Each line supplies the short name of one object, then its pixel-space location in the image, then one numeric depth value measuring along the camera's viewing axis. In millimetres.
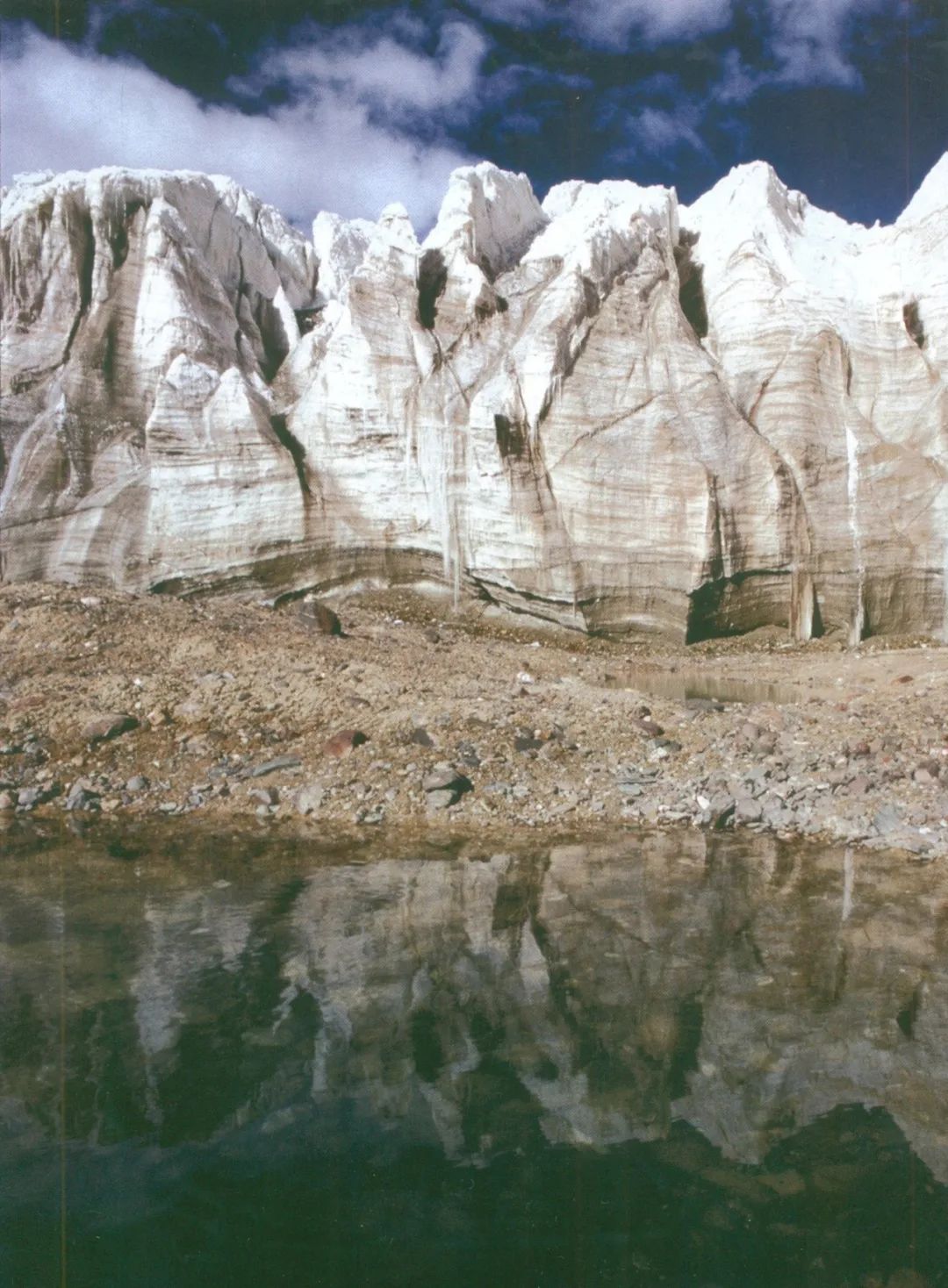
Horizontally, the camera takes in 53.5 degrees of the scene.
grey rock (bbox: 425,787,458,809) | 10156
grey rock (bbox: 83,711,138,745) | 11656
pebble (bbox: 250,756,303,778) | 11016
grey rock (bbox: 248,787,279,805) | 10492
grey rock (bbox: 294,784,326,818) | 10391
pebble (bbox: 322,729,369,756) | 11180
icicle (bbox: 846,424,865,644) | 20219
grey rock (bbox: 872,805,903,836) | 9289
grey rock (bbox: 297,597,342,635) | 16797
